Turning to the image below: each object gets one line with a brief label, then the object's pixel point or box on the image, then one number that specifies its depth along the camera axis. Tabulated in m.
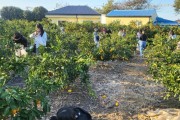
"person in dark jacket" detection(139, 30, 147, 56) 8.93
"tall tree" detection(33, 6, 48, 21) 25.49
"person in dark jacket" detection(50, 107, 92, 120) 2.65
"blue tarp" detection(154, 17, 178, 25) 21.84
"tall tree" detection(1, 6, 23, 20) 25.49
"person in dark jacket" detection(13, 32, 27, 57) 5.03
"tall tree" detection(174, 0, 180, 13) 24.74
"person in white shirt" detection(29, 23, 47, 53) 5.49
